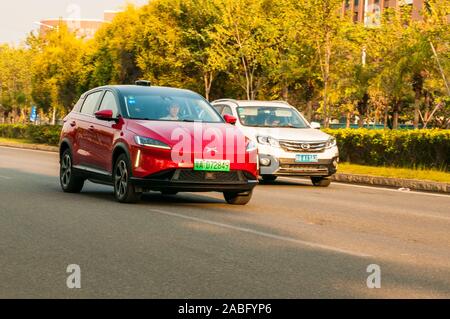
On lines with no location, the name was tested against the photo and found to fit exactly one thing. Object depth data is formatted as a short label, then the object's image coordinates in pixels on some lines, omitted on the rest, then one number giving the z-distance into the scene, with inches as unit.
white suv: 676.1
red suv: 454.3
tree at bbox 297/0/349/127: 1168.2
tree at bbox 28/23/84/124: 2058.3
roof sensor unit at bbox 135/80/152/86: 565.8
